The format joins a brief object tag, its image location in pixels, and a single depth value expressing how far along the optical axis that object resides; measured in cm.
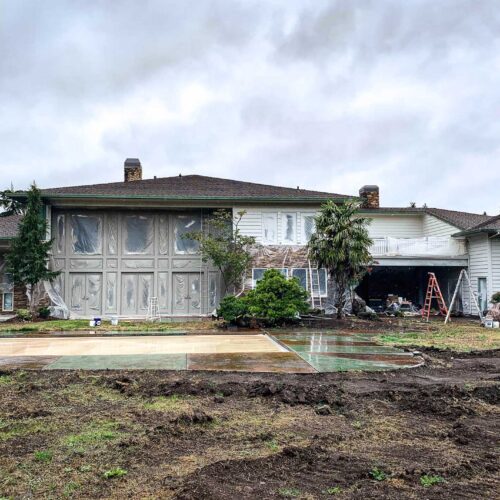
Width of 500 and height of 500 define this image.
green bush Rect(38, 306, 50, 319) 1995
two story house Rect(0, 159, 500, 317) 2158
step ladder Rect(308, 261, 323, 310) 2125
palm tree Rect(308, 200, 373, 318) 1848
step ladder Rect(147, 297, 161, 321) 2167
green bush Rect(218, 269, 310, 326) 1709
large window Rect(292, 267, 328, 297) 2166
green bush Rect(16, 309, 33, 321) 1900
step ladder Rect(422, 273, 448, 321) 2078
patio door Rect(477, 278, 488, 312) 2155
